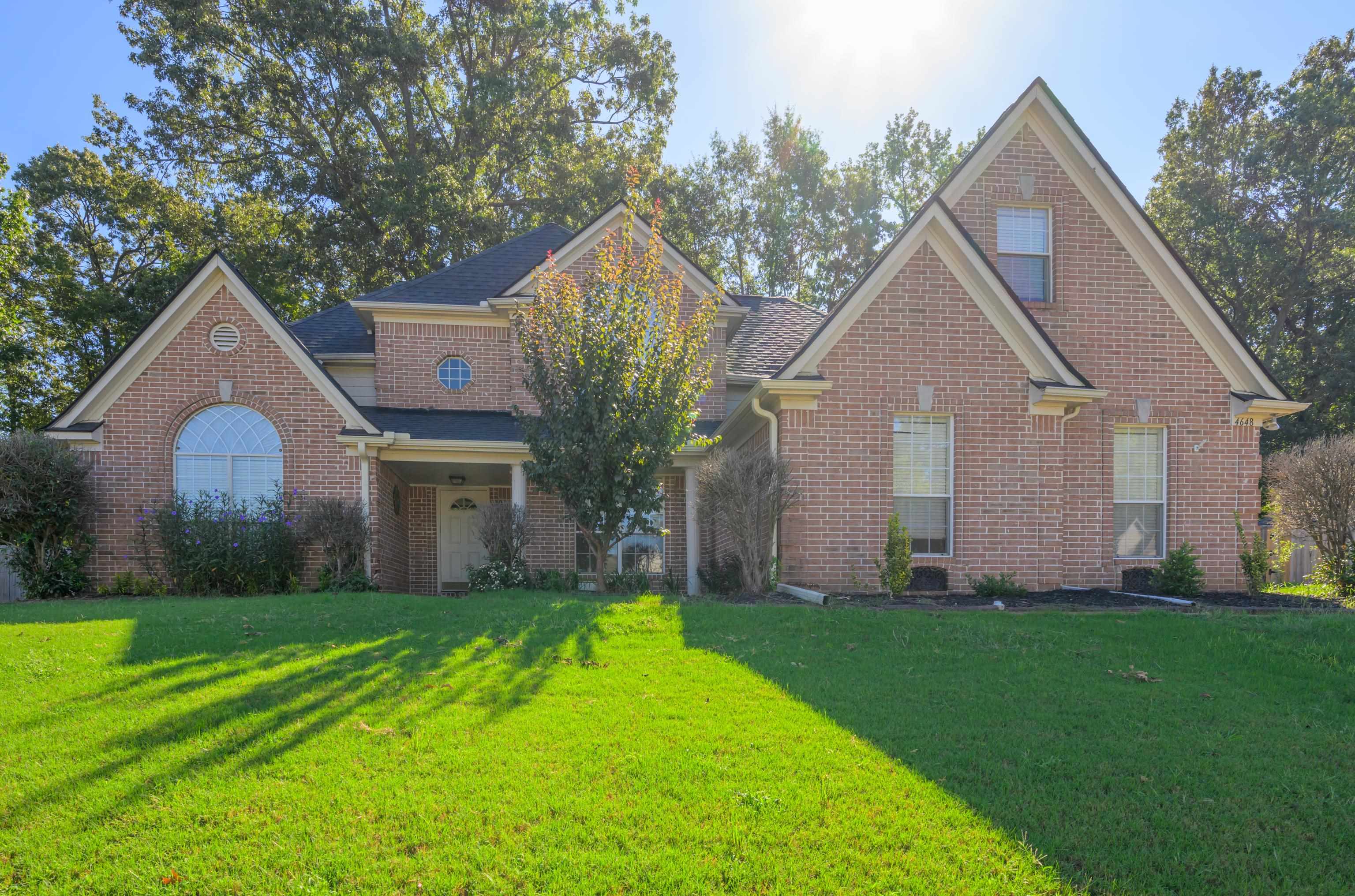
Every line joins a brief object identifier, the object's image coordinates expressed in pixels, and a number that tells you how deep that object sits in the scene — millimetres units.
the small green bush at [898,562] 11102
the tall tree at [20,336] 25016
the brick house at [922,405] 11914
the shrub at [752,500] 11078
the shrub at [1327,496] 11352
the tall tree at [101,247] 25031
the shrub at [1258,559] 12531
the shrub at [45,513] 11992
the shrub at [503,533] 13875
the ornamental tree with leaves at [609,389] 11258
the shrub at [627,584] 13250
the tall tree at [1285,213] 26234
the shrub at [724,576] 12586
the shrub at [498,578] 13492
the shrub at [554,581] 13602
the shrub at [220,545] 12461
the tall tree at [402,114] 25953
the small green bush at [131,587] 12672
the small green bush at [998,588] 11242
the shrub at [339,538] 12844
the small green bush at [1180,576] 11711
